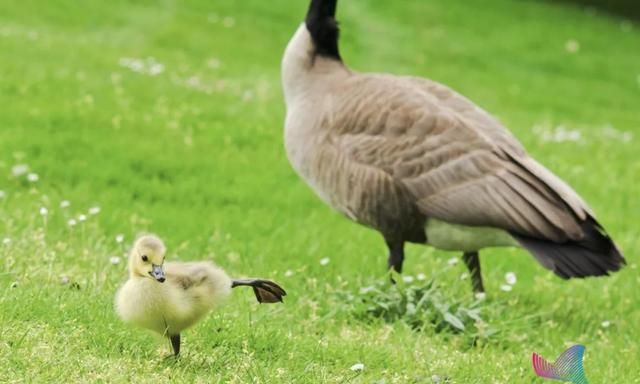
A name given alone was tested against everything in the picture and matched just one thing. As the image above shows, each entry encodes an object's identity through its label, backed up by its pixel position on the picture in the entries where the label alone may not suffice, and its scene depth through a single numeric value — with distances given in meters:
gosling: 10.19
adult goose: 14.87
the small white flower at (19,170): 21.30
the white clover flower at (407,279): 15.95
